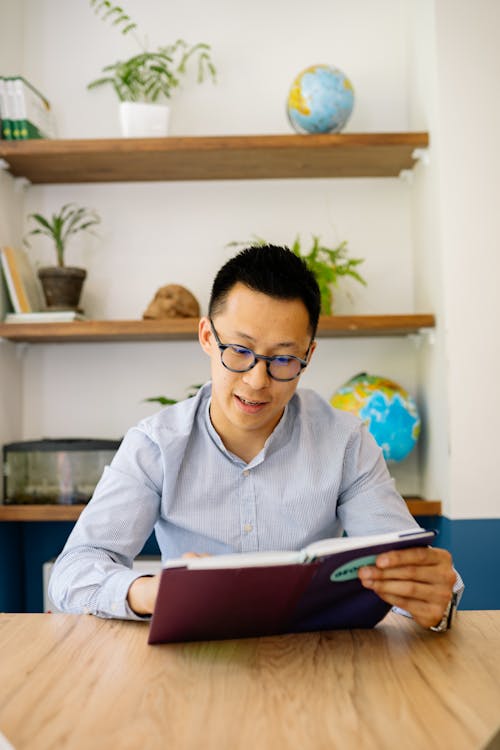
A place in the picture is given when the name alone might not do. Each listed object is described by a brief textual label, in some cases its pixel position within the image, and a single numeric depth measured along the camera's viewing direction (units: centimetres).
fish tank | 282
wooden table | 83
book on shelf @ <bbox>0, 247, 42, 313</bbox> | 285
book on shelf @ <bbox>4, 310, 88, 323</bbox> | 282
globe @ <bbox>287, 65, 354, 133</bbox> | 278
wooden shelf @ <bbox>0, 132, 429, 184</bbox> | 275
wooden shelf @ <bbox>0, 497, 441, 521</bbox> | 270
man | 144
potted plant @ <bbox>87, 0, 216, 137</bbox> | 288
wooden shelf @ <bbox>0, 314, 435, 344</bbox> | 272
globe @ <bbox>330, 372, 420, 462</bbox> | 273
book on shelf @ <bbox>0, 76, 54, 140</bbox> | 279
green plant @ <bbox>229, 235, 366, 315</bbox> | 282
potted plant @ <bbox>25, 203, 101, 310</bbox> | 290
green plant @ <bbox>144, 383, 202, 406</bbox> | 280
